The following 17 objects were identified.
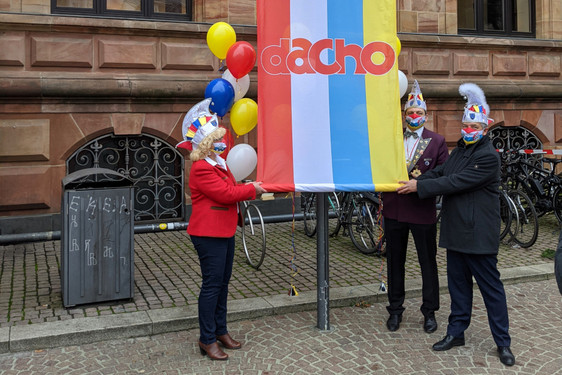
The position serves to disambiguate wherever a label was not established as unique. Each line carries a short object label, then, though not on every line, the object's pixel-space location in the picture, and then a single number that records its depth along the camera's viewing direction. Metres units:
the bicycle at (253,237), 6.90
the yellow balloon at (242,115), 6.21
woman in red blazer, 4.30
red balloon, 6.04
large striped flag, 4.60
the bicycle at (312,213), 8.46
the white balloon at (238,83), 6.44
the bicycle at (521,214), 7.93
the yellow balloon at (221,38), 6.40
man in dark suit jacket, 5.00
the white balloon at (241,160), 6.30
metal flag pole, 4.97
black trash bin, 5.37
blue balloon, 6.05
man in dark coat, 4.43
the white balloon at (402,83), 6.08
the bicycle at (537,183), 9.05
